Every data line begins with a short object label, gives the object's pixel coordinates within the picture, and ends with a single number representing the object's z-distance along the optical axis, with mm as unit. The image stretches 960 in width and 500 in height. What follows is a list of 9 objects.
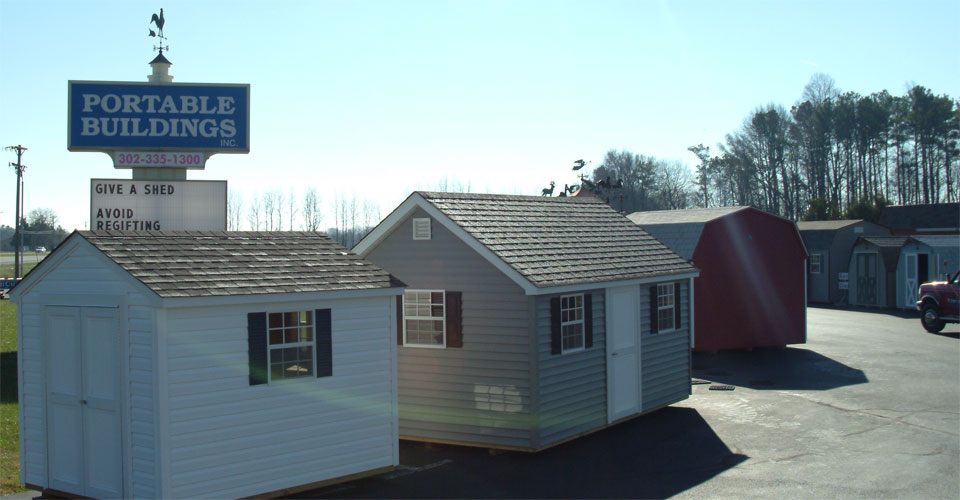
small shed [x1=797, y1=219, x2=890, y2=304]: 40281
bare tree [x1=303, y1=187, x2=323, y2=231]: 53656
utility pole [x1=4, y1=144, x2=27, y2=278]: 50875
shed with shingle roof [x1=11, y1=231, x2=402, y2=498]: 9438
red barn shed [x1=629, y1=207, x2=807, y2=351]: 24078
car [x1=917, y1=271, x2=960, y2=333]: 27422
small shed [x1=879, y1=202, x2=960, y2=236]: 48656
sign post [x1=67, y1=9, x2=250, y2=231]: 13961
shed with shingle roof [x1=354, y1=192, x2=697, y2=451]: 12688
